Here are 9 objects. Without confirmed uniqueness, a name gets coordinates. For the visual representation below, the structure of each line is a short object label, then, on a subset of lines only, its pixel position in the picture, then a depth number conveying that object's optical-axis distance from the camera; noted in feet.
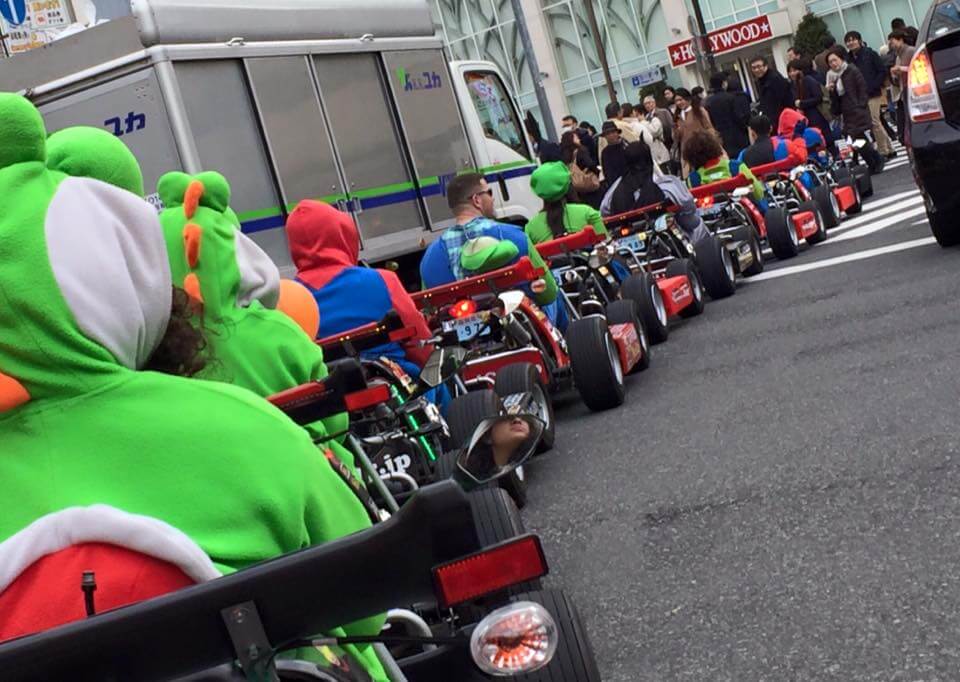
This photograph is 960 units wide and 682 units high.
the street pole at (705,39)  105.60
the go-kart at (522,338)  28.19
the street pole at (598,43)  142.51
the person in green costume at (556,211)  36.50
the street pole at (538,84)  94.73
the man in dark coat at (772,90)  67.51
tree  140.01
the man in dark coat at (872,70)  75.00
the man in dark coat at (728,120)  67.46
